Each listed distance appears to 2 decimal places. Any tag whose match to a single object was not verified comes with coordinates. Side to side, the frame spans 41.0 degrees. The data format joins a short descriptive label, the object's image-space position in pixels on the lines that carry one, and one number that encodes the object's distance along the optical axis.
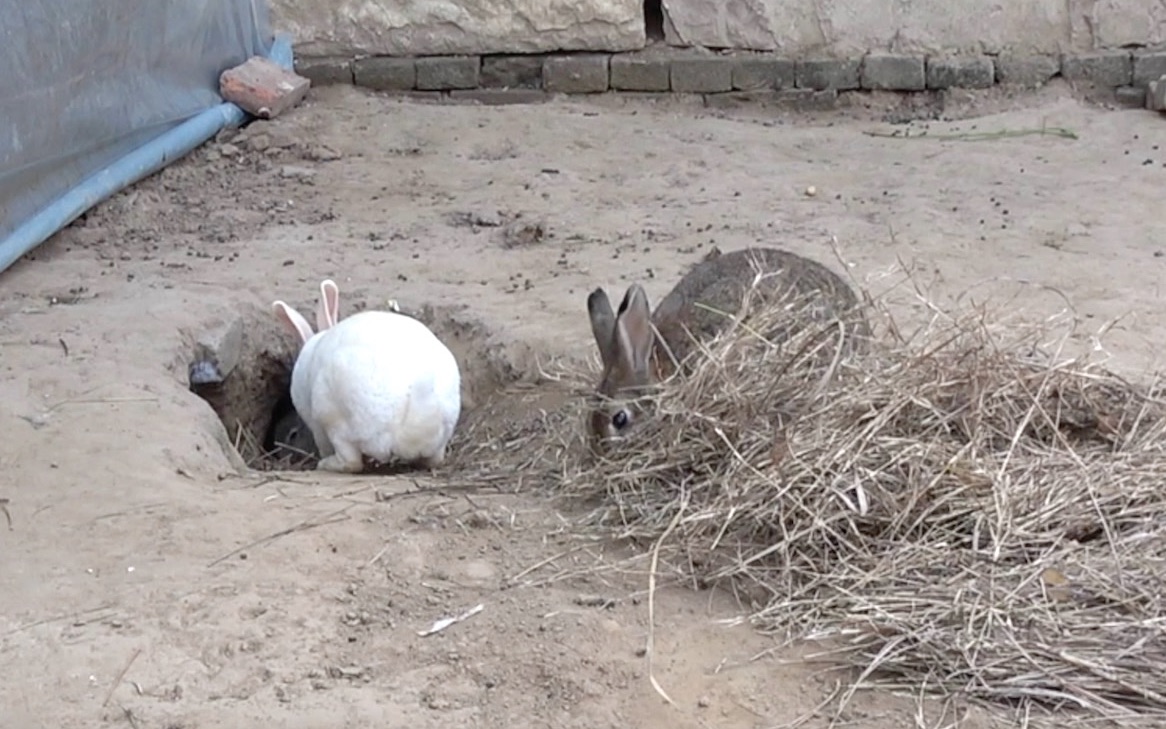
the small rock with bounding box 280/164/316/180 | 7.20
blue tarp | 5.97
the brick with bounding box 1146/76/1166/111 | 7.64
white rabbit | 4.40
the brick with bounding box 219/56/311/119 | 7.88
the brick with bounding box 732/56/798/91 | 8.23
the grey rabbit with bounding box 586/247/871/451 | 4.05
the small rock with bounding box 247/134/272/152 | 7.55
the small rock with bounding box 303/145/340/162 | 7.45
